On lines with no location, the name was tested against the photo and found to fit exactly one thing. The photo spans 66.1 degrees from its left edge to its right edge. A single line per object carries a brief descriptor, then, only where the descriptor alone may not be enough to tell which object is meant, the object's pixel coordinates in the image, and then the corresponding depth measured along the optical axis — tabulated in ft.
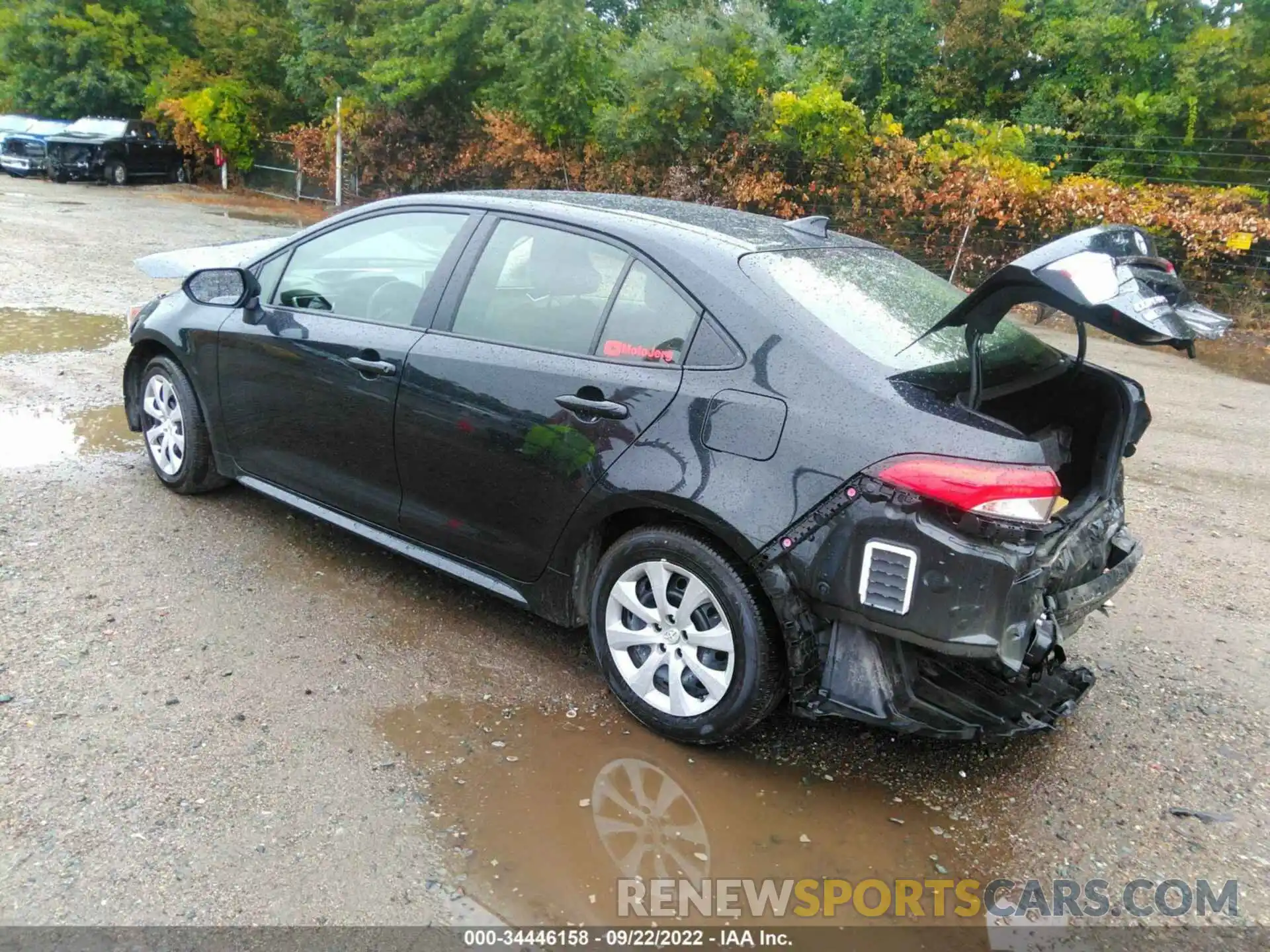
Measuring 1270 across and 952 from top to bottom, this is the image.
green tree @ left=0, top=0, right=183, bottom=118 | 88.99
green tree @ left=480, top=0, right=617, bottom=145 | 57.82
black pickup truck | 77.61
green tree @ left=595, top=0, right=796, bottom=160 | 48.57
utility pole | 69.72
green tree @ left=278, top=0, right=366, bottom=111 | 71.00
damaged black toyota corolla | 9.13
